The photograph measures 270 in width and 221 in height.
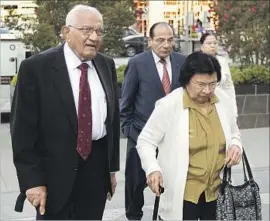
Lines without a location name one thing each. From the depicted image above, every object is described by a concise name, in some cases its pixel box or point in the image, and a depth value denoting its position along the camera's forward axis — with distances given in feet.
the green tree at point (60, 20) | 36.88
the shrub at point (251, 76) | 35.00
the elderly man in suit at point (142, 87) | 16.69
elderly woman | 11.36
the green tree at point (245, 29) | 38.75
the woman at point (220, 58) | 20.45
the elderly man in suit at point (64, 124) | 10.79
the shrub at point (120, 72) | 33.64
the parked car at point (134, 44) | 87.15
